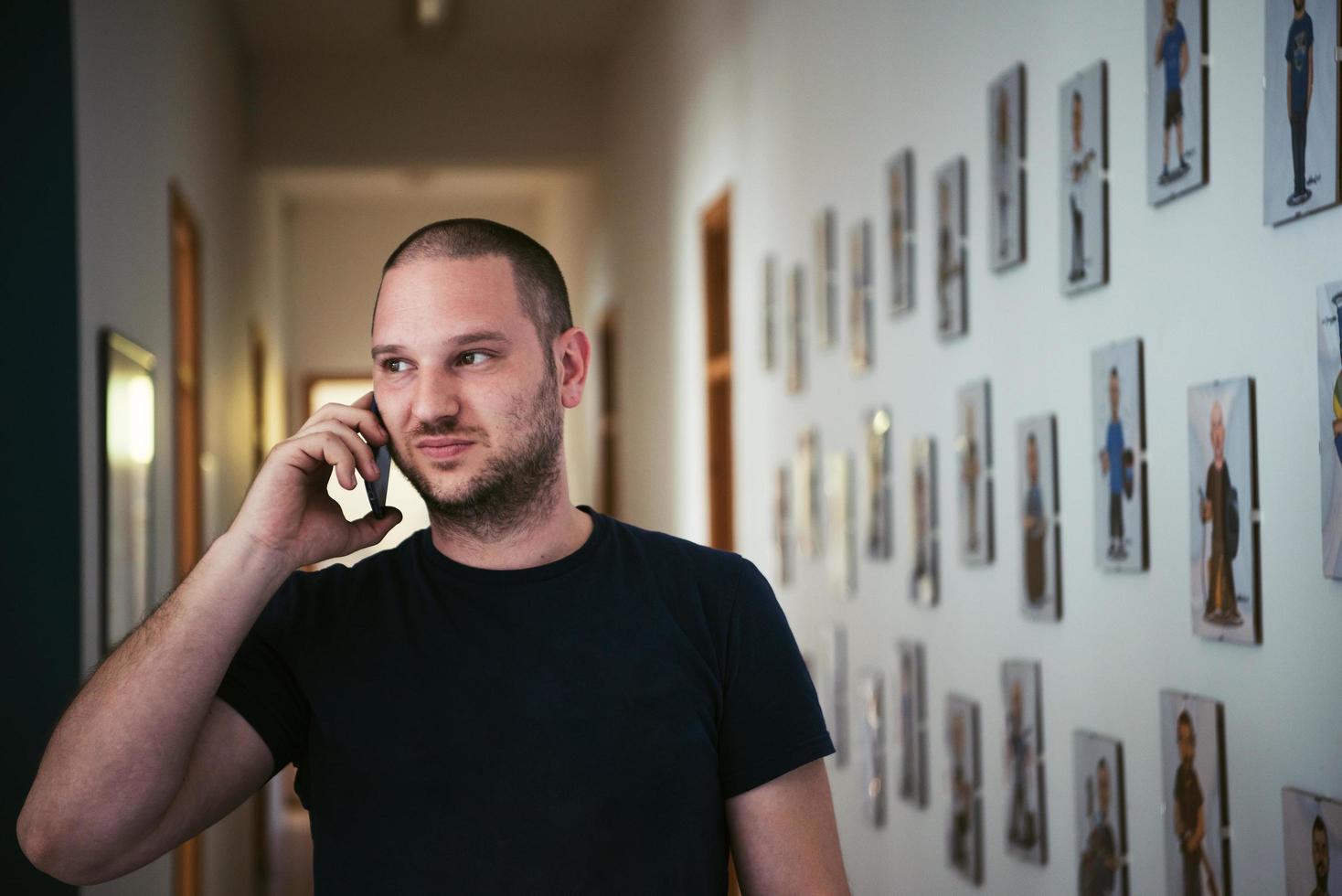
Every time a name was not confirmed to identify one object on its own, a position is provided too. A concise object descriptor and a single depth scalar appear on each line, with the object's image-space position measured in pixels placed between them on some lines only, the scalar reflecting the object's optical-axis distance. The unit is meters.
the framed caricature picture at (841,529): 4.20
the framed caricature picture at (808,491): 4.56
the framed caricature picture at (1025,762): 2.80
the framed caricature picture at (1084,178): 2.46
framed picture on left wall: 3.60
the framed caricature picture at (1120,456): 2.33
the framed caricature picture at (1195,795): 2.08
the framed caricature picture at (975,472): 3.06
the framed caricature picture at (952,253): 3.21
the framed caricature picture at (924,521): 3.44
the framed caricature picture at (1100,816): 2.44
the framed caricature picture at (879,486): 3.82
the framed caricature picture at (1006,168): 2.85
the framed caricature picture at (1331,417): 1.77
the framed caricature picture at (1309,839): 1.80
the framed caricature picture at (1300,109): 1.76
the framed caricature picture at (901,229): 3.57
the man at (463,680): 1.50
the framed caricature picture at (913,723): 3.55
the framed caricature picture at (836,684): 4.27
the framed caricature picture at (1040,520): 2.70
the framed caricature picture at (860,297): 3.96
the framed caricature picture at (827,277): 4.30
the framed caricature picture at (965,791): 3.15
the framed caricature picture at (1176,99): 2.10
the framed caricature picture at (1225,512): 1.98
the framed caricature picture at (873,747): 3.91
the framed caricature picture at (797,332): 4.71
